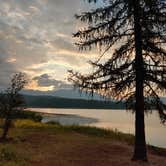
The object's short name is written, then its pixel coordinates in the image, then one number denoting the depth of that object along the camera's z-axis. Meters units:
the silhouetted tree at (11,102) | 12.87
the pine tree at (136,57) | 9.01
